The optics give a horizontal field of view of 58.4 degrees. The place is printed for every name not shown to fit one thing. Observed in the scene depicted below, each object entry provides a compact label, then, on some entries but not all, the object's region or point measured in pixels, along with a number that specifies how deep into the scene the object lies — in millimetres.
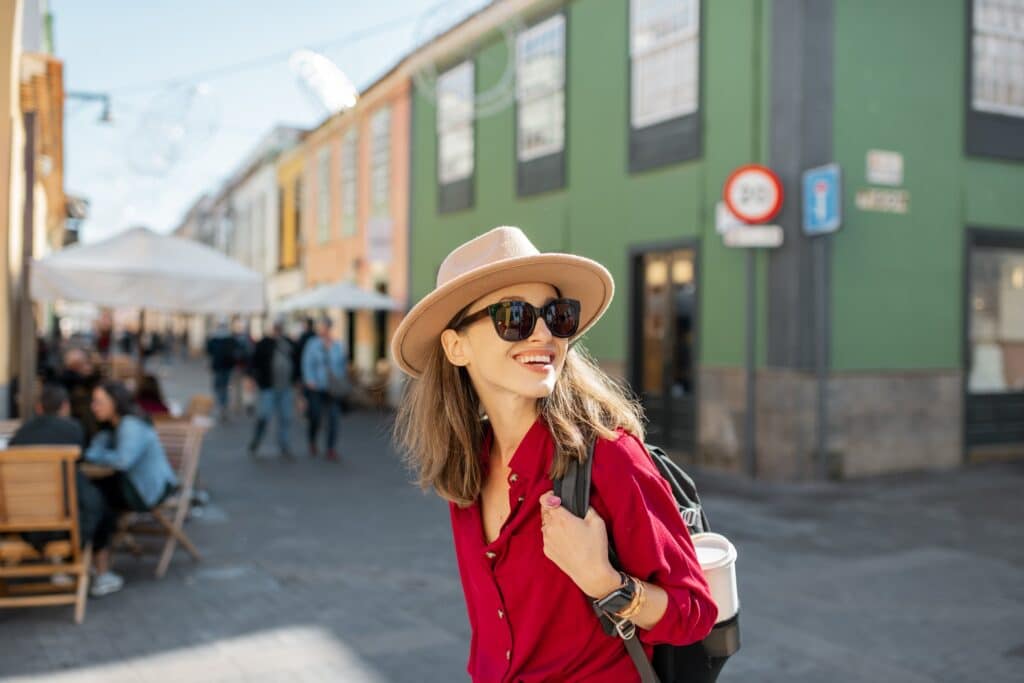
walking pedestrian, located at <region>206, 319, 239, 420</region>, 16672
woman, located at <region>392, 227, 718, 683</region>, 1623
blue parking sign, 9227
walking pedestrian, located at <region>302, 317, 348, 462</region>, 11406
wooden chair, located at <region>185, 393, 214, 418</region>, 8859
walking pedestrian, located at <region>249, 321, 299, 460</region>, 11578
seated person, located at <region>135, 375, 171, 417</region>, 9250
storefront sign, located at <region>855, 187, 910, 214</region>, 10133
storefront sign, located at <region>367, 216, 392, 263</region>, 18688
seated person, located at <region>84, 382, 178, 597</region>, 5699
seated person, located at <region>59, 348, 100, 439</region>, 8914
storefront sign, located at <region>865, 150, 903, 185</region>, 10188
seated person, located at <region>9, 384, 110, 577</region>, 5246
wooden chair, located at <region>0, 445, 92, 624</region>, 4969
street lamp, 14391
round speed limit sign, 9633
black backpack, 1665
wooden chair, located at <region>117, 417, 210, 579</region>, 6184
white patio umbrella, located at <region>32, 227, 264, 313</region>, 8414
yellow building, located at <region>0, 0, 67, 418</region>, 7848
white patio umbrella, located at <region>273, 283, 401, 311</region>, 18109
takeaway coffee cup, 1792
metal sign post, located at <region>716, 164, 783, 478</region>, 9641
